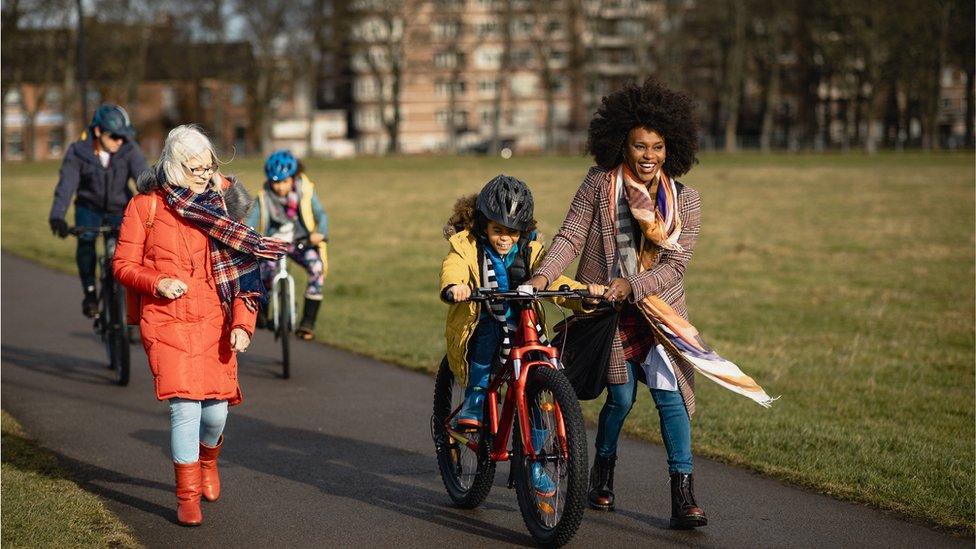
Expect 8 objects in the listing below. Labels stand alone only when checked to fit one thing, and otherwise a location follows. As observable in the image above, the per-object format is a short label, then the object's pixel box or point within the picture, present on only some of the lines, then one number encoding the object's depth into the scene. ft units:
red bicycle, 16.80
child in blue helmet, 33.55
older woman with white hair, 18.97
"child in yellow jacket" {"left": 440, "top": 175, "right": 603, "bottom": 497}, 18.29
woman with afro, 18.51
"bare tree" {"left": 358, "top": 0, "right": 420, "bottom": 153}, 265.34
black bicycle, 31.89
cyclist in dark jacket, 34.45
